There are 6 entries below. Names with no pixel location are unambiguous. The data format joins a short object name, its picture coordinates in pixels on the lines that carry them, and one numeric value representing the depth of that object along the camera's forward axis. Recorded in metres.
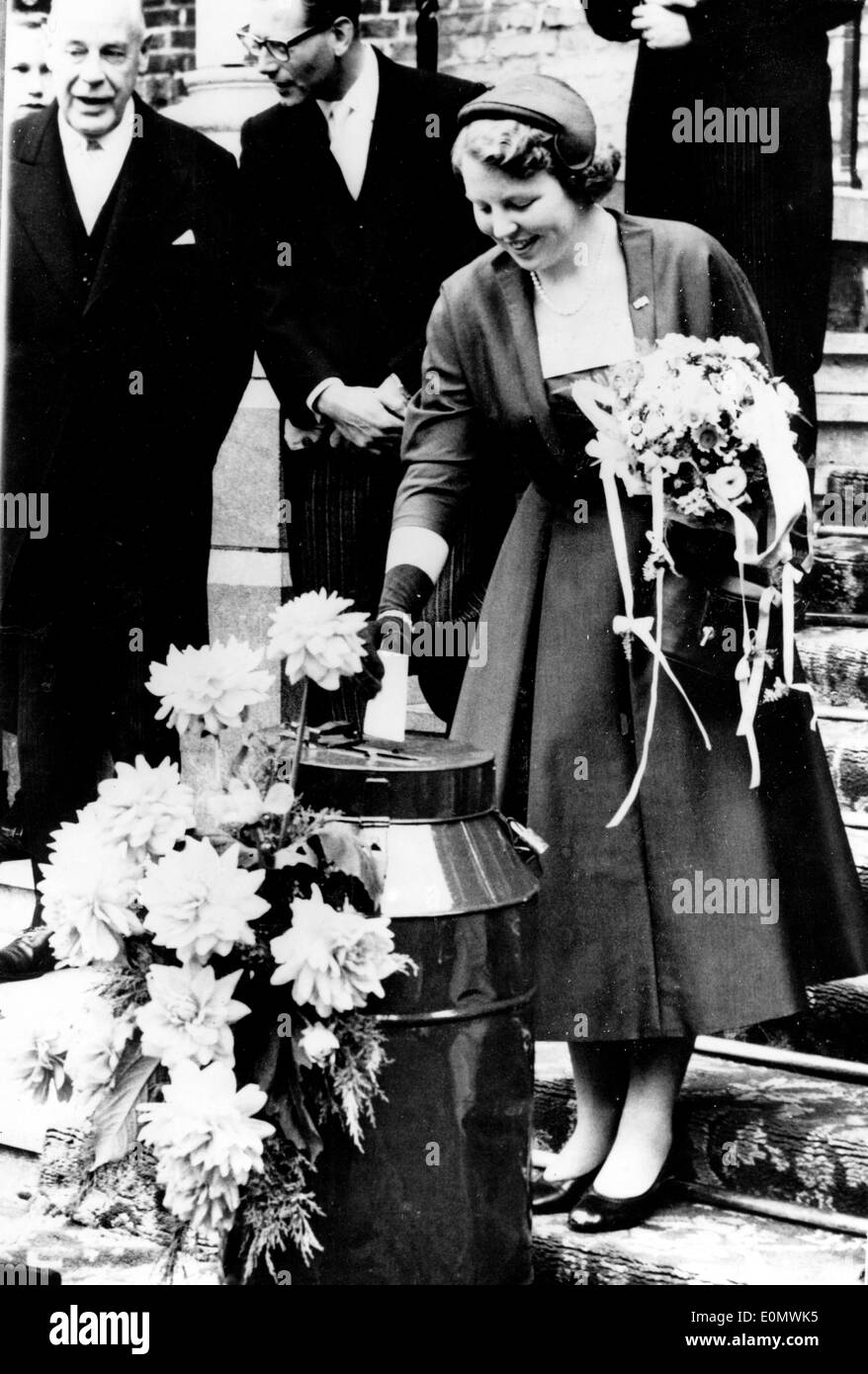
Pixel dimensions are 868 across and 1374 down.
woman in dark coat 3.59
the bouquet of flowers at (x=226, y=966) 3.10
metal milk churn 3.23
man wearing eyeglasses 4.07
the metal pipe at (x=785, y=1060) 3.95
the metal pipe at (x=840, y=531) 3.95
